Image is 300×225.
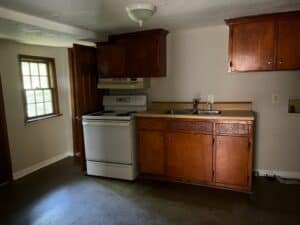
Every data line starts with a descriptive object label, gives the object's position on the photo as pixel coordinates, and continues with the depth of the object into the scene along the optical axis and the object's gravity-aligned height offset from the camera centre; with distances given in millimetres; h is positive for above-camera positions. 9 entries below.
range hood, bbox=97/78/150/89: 3621 +13
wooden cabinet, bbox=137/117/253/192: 2924 -893
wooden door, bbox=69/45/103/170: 3572 +28
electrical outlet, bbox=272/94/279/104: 3257 -238
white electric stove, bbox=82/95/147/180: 3344 -863
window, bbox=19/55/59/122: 3814 -24
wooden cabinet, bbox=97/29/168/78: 3459 +433
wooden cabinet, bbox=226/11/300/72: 2742 +455
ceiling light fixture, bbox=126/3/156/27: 2156 +671
